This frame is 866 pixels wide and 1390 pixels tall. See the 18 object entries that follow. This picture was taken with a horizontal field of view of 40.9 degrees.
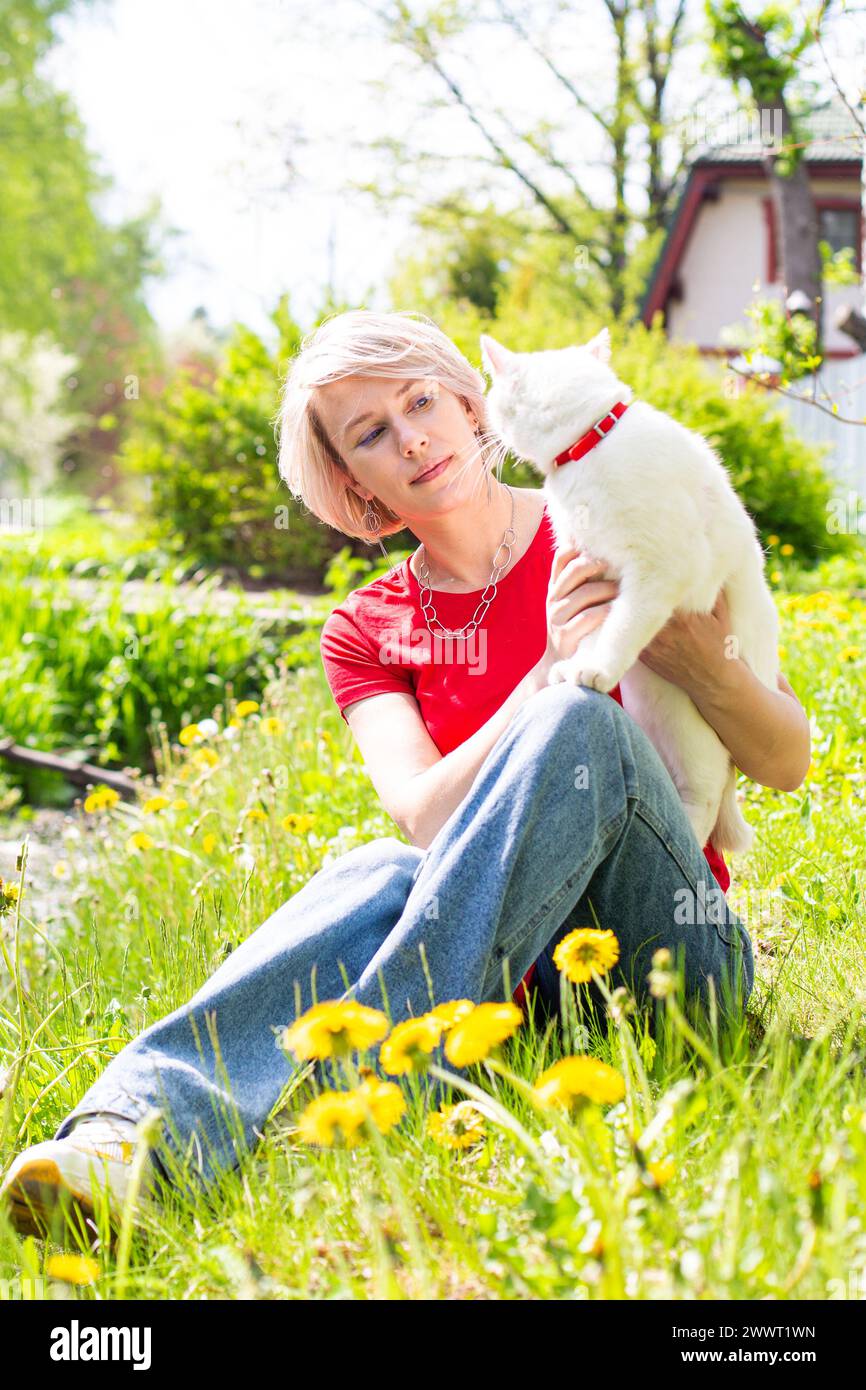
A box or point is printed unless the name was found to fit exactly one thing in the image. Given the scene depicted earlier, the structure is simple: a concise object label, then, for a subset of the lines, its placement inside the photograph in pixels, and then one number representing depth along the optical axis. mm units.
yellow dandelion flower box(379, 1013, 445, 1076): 1183
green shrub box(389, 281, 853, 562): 7855
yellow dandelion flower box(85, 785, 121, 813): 3256
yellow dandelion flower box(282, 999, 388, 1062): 1175
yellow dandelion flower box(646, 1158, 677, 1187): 1083
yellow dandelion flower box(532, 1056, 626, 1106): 1091
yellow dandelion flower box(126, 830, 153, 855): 3071
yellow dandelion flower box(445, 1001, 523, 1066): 1164
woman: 1623
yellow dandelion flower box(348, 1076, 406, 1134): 1171
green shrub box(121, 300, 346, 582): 8234
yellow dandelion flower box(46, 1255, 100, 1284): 1181
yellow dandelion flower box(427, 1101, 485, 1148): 1376
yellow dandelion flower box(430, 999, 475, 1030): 1295
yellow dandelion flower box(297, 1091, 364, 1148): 1118
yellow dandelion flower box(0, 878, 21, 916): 1804
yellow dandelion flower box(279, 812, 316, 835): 2545
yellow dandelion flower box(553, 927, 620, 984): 1375
